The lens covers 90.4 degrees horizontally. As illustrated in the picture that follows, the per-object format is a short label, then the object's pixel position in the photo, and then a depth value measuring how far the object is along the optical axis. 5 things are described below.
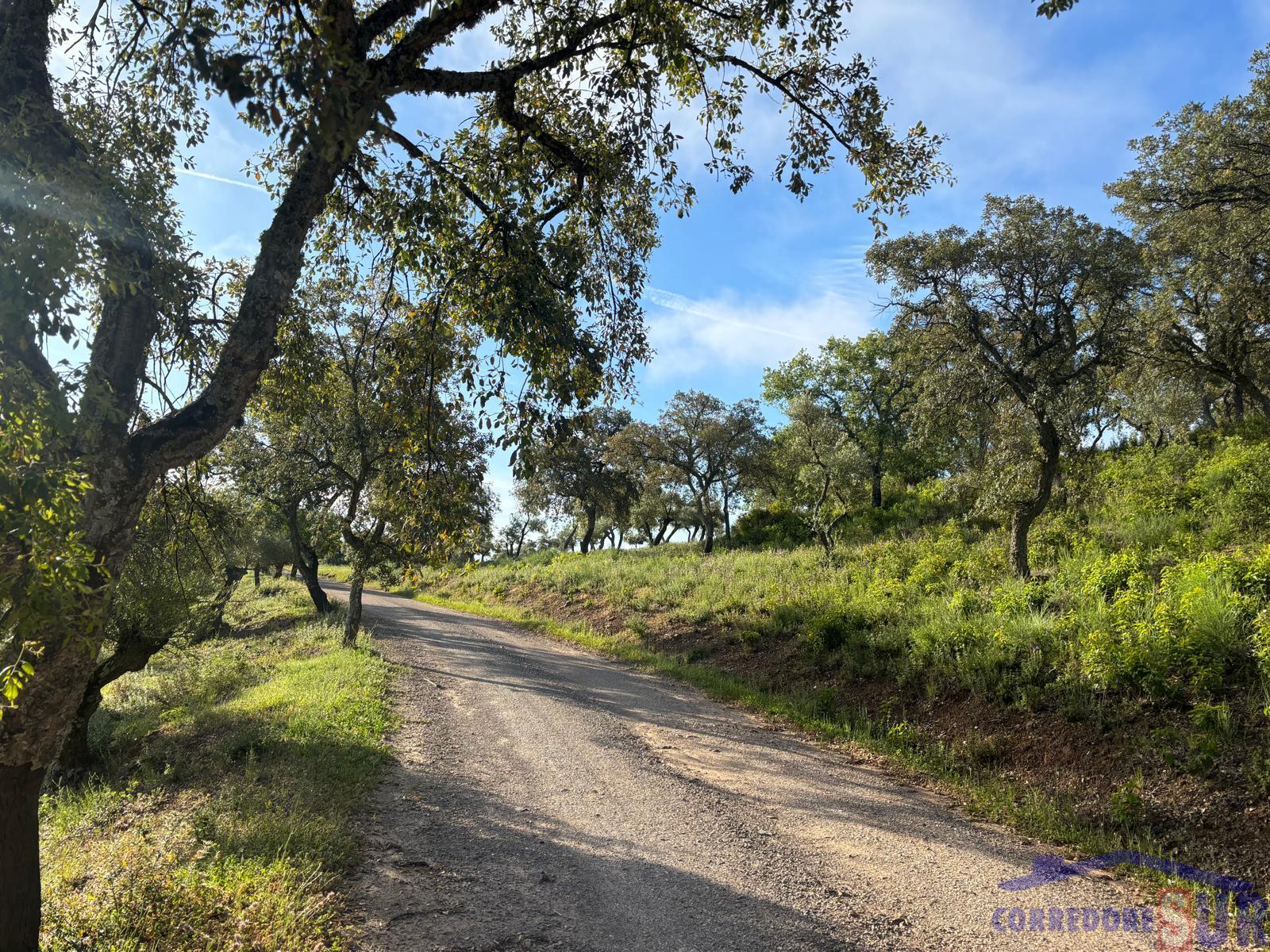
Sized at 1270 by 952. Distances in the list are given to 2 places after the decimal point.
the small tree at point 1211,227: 12.61
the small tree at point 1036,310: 12.81
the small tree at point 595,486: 41.94
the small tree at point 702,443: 36.38
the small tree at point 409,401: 5.98
